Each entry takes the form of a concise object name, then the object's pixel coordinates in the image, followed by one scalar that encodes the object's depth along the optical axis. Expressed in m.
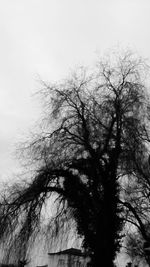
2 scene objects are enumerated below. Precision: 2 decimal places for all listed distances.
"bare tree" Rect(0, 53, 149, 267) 16.38
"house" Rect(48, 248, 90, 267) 18.19
